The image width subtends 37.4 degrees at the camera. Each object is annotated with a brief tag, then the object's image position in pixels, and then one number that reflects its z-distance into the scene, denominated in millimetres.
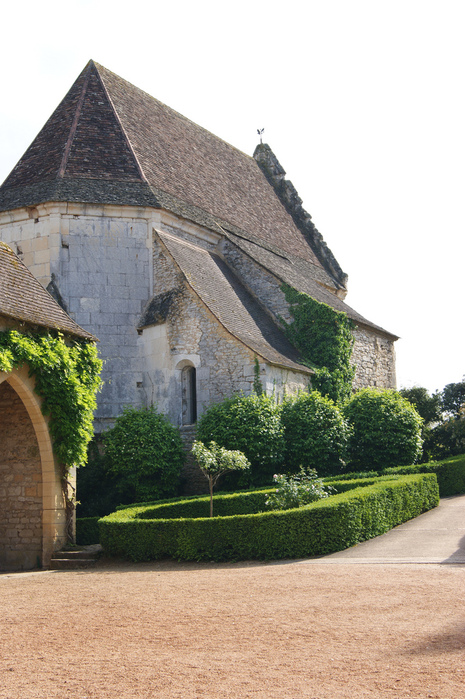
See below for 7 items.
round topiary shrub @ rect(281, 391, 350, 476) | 18281
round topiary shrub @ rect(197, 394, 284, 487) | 17219
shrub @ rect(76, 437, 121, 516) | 17344
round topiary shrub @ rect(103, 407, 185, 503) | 17422
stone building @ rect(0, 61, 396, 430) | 20031
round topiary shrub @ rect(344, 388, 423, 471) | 19969
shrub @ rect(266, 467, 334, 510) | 13266
